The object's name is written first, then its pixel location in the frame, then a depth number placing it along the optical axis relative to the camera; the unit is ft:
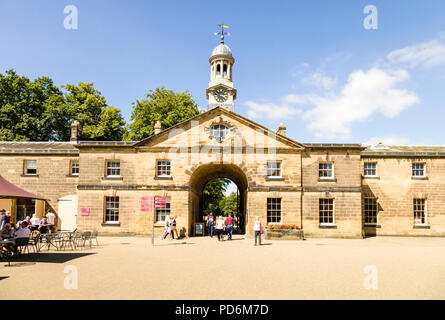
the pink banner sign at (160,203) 58.91
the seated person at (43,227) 65.77
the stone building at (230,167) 78.18
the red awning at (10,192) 41.43
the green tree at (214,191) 127.51
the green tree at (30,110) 118.52
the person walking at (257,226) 58.74
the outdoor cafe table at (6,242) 39.64
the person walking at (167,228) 69.77
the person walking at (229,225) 69.92
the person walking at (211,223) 77.17
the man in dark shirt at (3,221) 44.83
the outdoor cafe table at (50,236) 51.63
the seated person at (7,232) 42.95
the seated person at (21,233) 43.66
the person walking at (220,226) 66.67
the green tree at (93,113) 125.80
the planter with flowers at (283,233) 70.49
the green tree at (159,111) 123.44
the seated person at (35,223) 65.82
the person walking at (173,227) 70.39
